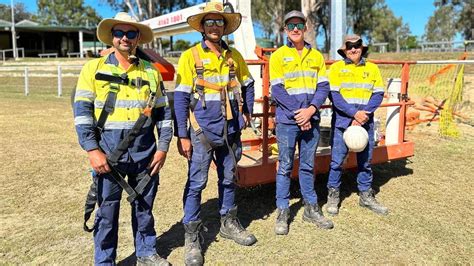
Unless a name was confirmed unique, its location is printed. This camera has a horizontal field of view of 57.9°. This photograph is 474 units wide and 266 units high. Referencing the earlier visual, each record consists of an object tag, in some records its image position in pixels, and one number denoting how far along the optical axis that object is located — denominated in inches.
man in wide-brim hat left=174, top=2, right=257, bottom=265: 133.6
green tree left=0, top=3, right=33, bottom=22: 3491.6
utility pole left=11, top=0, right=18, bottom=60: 1641.2
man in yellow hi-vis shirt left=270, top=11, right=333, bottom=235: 152.0
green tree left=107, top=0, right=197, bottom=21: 1586.5
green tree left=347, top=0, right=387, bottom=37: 1969.7
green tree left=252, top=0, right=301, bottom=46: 1716.3
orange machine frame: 169.9
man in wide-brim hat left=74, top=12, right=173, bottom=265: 114.8
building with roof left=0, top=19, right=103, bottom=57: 1886.7
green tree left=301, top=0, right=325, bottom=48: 863.7
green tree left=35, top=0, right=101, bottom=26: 2618.1
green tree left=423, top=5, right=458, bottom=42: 3248.0
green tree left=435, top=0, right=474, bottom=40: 2058.3
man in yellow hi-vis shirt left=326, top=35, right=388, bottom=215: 171.0
